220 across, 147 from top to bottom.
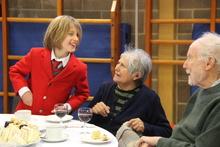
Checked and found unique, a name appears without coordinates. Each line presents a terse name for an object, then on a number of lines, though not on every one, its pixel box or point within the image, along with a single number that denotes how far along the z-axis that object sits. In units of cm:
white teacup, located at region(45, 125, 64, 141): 208
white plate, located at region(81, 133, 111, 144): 207
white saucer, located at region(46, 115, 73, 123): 239
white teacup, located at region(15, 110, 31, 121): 232
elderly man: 201
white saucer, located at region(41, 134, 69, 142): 207
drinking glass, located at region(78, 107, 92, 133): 226
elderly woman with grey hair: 257
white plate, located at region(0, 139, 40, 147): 191
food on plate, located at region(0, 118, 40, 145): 194
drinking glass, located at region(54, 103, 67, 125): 226
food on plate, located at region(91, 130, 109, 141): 211
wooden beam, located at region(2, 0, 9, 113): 391
